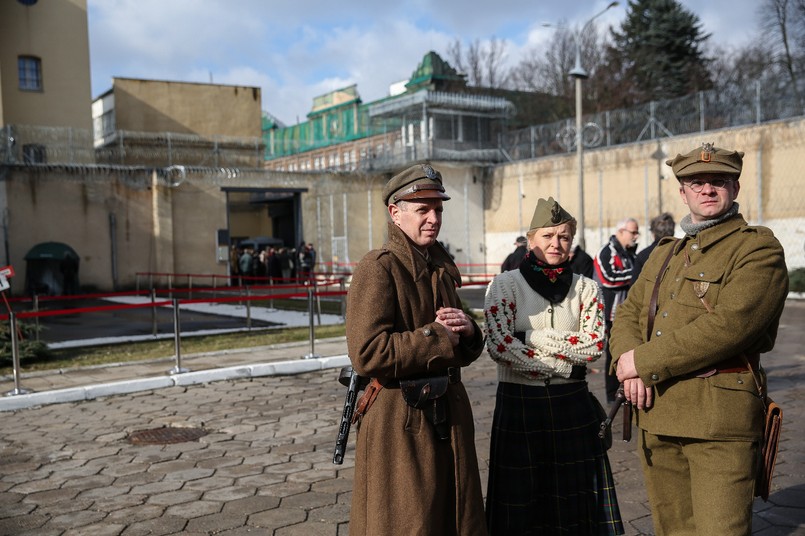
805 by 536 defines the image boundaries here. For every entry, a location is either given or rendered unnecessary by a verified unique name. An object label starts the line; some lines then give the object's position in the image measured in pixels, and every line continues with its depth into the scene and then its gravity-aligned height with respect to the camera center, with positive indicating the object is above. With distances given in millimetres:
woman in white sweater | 3674 -917
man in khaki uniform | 2951 -519
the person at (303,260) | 30781 -797
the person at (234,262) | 31402 -834
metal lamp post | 20953 +3535
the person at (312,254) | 30947 -574
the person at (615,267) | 7266 -337
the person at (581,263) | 7180 -283
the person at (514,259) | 9188 -291
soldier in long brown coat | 2977 -613
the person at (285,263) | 30259 -882
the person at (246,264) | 29156 -843
